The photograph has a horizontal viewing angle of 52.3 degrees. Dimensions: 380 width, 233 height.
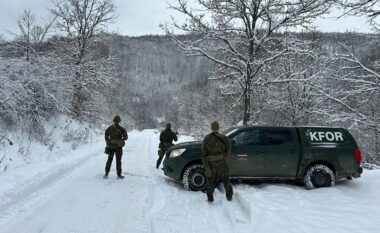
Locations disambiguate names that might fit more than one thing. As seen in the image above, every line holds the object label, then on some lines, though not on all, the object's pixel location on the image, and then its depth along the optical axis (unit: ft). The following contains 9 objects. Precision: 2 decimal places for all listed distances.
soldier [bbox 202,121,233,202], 29.12
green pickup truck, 33.71
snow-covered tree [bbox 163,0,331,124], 48.06
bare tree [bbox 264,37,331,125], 74.78
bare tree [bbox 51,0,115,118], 95.40
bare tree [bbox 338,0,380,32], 34.12
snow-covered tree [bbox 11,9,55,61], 61.77
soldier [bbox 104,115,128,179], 39.22
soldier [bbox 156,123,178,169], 48.19
